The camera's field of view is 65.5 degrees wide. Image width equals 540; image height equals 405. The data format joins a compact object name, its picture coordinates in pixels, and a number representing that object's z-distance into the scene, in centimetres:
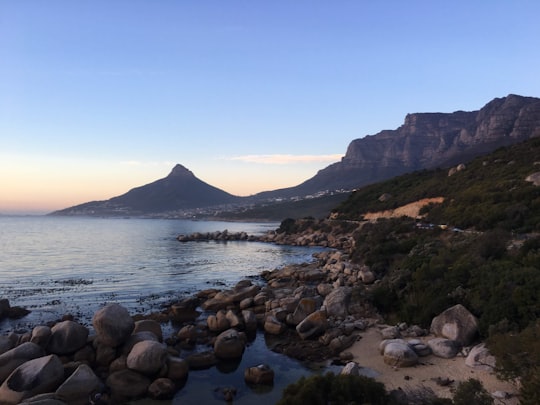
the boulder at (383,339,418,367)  1444
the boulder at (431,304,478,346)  1565
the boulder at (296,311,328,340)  1845
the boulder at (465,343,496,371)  1312
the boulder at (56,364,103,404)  1260
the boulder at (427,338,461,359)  1478
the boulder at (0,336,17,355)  1543
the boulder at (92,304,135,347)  1554
